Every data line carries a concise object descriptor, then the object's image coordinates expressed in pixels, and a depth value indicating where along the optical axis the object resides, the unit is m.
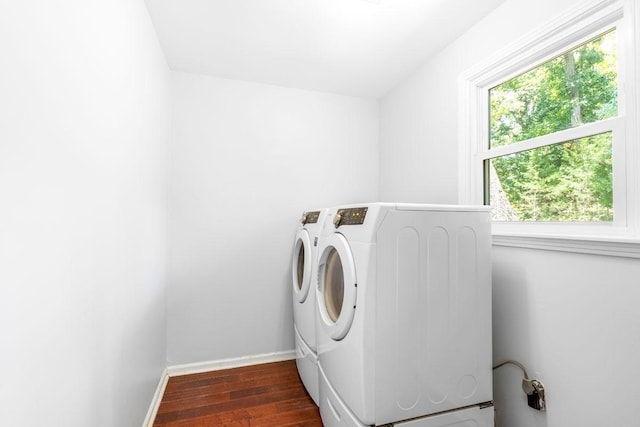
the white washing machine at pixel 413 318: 1.18
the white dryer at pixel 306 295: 1.82
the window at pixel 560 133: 1.15
